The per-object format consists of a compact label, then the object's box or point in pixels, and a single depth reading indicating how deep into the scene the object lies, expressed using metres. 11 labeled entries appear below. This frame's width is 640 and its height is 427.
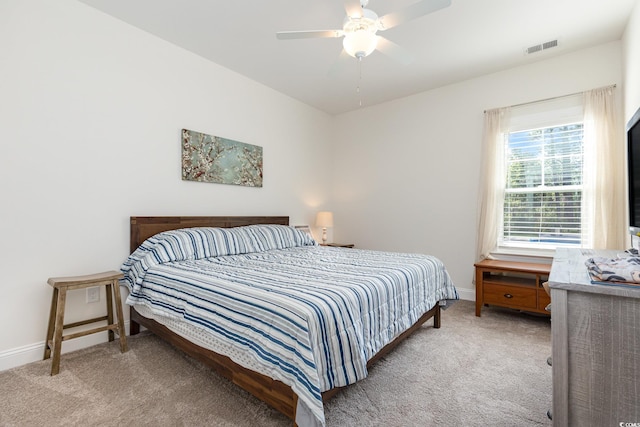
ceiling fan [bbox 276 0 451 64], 1.89
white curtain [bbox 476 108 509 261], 3.57
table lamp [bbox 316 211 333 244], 4.58
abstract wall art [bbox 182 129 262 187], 3.19
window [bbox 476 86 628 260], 2.91
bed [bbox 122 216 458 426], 1.36
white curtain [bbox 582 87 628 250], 2.87
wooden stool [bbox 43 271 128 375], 2.04
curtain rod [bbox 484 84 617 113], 2.95
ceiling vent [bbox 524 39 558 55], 2.97
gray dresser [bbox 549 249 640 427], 1.02
